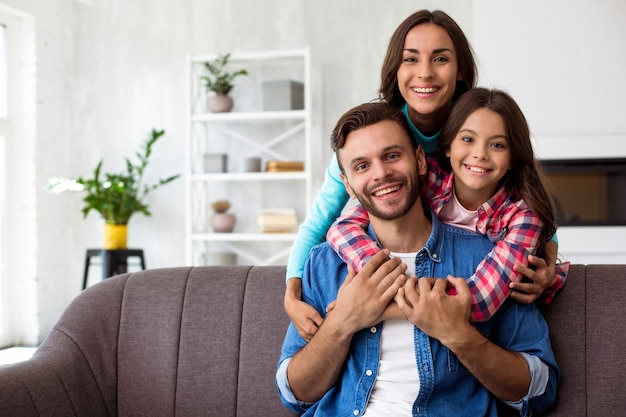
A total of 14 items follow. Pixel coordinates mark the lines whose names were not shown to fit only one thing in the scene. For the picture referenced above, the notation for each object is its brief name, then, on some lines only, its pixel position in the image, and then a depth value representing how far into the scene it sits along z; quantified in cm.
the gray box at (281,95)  495
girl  166
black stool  487
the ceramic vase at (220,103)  503
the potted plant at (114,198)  487
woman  196
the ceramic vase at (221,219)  507
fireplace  443
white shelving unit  508
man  161
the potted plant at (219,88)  502
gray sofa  178
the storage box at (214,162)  507
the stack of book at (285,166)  494
